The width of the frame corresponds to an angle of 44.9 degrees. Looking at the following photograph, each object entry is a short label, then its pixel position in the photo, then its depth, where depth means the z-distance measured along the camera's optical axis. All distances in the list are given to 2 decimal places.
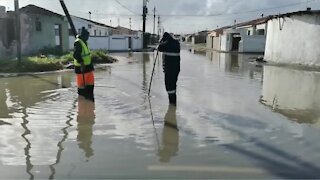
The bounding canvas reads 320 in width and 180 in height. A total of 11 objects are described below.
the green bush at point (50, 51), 24.88
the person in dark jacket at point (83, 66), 9.70
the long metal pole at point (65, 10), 13.89
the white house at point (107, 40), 44.56
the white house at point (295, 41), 21.66
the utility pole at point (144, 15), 57.44
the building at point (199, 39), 94.12
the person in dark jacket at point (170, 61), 9.38
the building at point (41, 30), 23.86
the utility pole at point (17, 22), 17.58
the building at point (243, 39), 42.09
